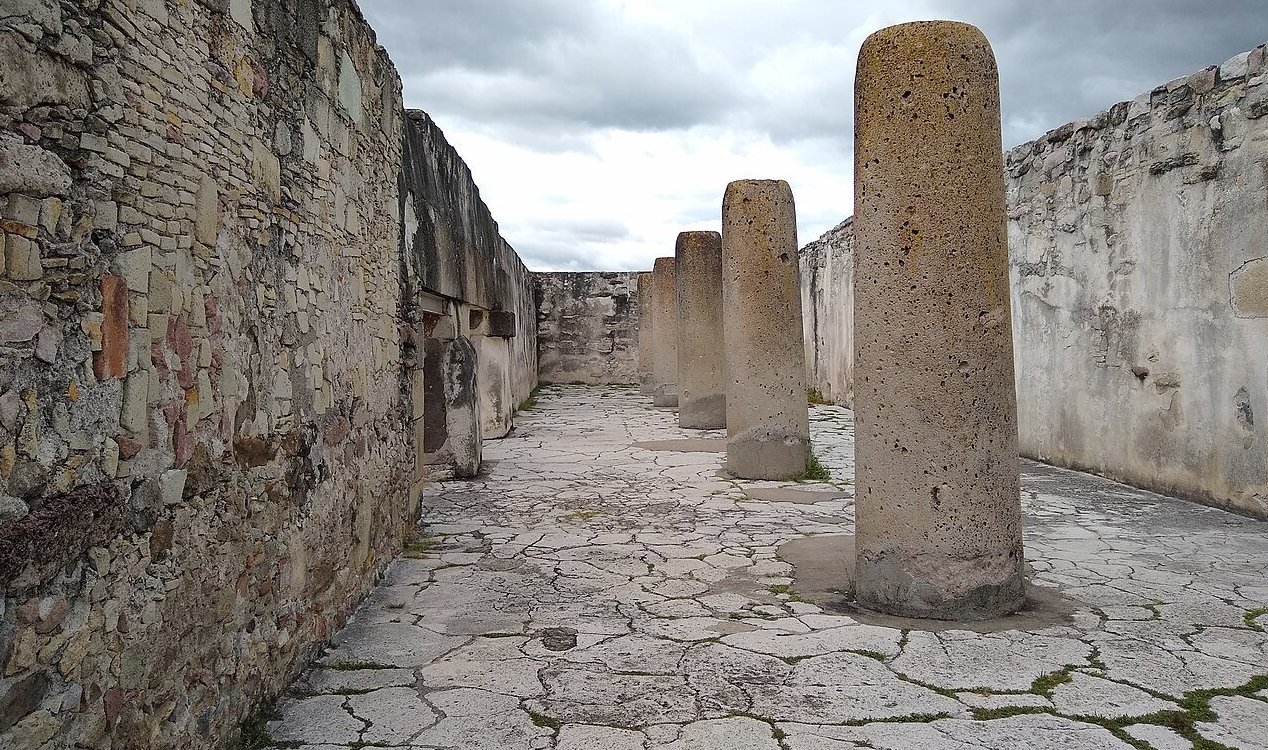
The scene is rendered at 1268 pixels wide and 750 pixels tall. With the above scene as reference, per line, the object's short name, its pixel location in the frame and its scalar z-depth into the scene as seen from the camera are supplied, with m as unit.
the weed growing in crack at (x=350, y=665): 3.19
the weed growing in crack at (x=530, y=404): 13.99
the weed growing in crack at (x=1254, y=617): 3.46
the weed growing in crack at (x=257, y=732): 2.57
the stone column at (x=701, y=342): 10.75
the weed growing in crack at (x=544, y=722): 2.69
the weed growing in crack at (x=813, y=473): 7.18
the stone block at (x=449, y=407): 7.19
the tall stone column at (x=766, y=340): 7.20
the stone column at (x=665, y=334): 14.34
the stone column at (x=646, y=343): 16.78
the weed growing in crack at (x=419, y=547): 4.80
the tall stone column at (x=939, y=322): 3.53
